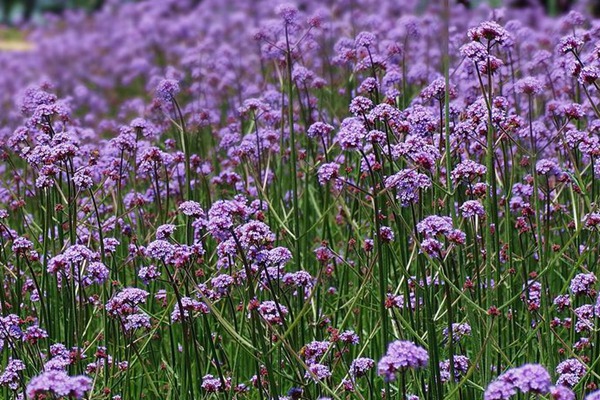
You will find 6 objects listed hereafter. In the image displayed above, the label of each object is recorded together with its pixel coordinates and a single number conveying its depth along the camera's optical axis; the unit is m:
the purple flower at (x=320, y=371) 6.65
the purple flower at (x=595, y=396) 5.12
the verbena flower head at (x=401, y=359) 5.19
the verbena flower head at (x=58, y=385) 5.19
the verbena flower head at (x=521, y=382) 4.97
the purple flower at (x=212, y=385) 6.80
